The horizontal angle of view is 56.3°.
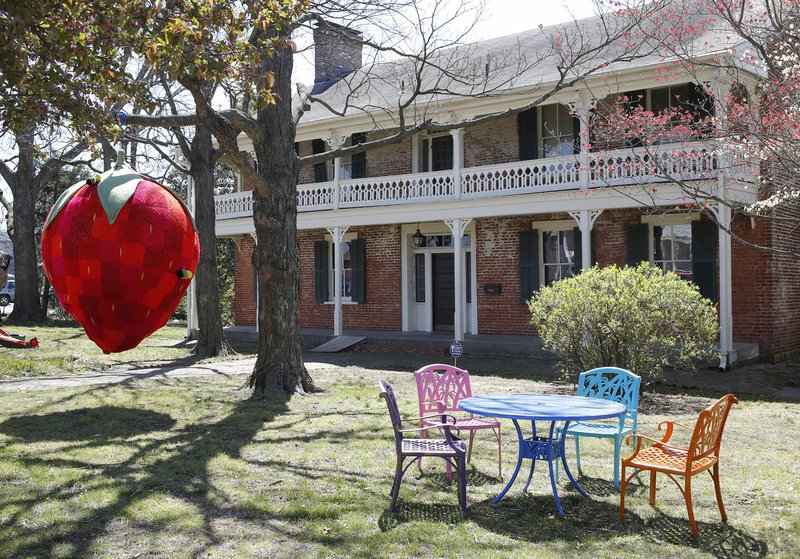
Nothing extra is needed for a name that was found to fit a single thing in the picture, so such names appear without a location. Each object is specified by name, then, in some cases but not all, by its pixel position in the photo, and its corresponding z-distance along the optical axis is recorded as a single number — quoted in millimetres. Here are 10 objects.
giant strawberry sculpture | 5965
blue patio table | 5035
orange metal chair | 4699
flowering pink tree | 8156
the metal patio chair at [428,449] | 5082
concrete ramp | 17375
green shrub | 10234
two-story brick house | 14570
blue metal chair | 5902
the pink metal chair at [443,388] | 6524
